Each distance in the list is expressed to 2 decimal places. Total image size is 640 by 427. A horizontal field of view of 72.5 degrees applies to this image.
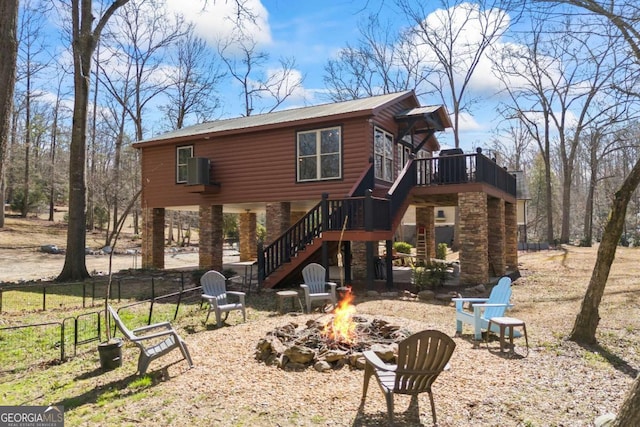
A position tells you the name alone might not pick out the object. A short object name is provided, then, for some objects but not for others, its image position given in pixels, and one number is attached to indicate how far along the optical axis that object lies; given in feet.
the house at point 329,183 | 38.81
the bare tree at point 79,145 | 47.75
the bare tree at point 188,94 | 101.09
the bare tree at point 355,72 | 99.55
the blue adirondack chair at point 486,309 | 22.15
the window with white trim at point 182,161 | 55.77
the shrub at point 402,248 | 71.56
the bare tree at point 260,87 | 107.14
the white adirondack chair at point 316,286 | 29.71
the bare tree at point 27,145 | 110.93
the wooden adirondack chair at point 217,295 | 26.14
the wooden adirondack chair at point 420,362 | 13.19
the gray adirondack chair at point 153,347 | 17.34
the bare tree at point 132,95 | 93.35
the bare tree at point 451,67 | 90.45
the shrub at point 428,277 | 37.93
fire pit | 17.75
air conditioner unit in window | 50.60
